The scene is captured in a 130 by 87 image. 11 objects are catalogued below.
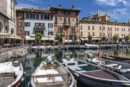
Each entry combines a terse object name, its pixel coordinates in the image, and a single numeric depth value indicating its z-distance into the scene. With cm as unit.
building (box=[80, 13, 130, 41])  3637
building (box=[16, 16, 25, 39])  3145
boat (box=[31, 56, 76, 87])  677
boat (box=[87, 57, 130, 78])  895
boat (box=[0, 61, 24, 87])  692
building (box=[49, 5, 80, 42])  3373
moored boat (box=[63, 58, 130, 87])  697
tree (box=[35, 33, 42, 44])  3000
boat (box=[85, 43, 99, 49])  3060
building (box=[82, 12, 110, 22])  4293
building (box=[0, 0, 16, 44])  2054
